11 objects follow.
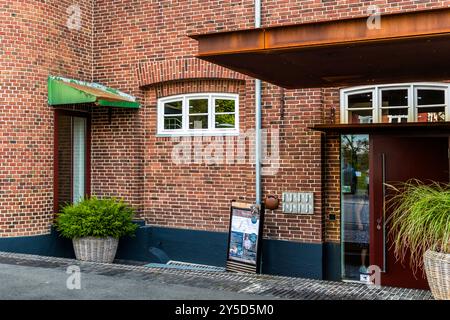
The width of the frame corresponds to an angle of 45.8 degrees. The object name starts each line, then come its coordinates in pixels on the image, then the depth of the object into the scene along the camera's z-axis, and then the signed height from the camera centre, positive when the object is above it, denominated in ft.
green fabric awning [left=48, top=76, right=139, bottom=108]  33.81 +5.11
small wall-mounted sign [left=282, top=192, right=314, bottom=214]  31.55 -1.78
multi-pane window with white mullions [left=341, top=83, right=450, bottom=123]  29.58 +3.95
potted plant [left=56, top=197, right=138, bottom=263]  33.55 -3.47
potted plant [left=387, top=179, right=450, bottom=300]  19.97 -2.30
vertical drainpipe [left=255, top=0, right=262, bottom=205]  32.99 +1.96
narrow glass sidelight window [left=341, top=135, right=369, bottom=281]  31.24 -1.99
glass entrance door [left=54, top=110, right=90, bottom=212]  36.35 +1.12
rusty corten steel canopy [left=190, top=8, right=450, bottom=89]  18.52 +4.79
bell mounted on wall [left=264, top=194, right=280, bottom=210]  32.19 -1.80
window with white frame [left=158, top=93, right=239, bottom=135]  35.09 +3.98
